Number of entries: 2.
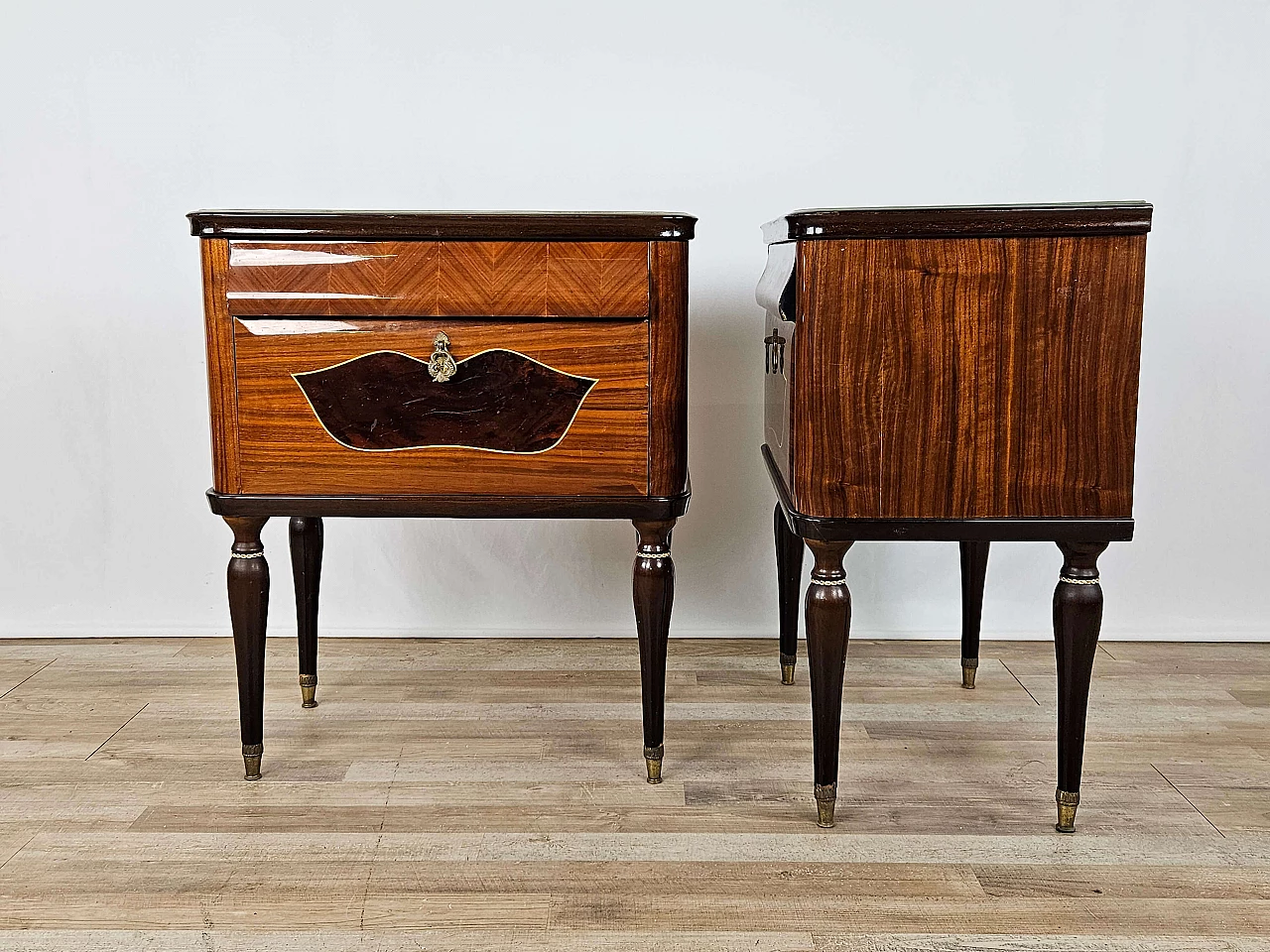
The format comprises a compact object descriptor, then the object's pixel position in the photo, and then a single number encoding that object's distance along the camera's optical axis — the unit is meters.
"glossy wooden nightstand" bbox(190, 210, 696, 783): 1.39
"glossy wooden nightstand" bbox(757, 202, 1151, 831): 1.27
